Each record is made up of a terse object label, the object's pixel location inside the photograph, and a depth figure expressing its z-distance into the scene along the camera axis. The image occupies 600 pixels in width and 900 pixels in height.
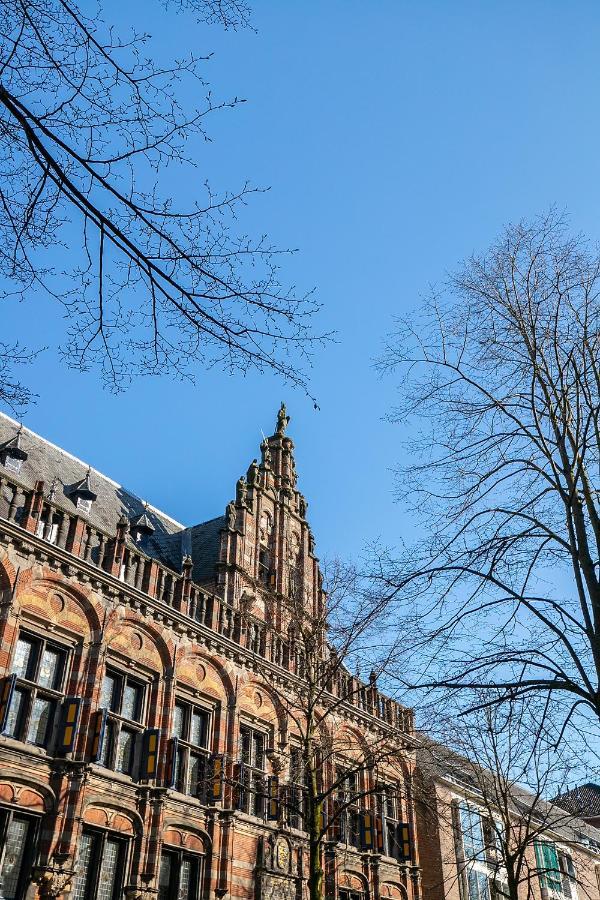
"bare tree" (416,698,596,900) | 11.57
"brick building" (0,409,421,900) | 15.30
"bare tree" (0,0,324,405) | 5.14
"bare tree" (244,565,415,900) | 17.27
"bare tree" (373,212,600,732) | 9.31
